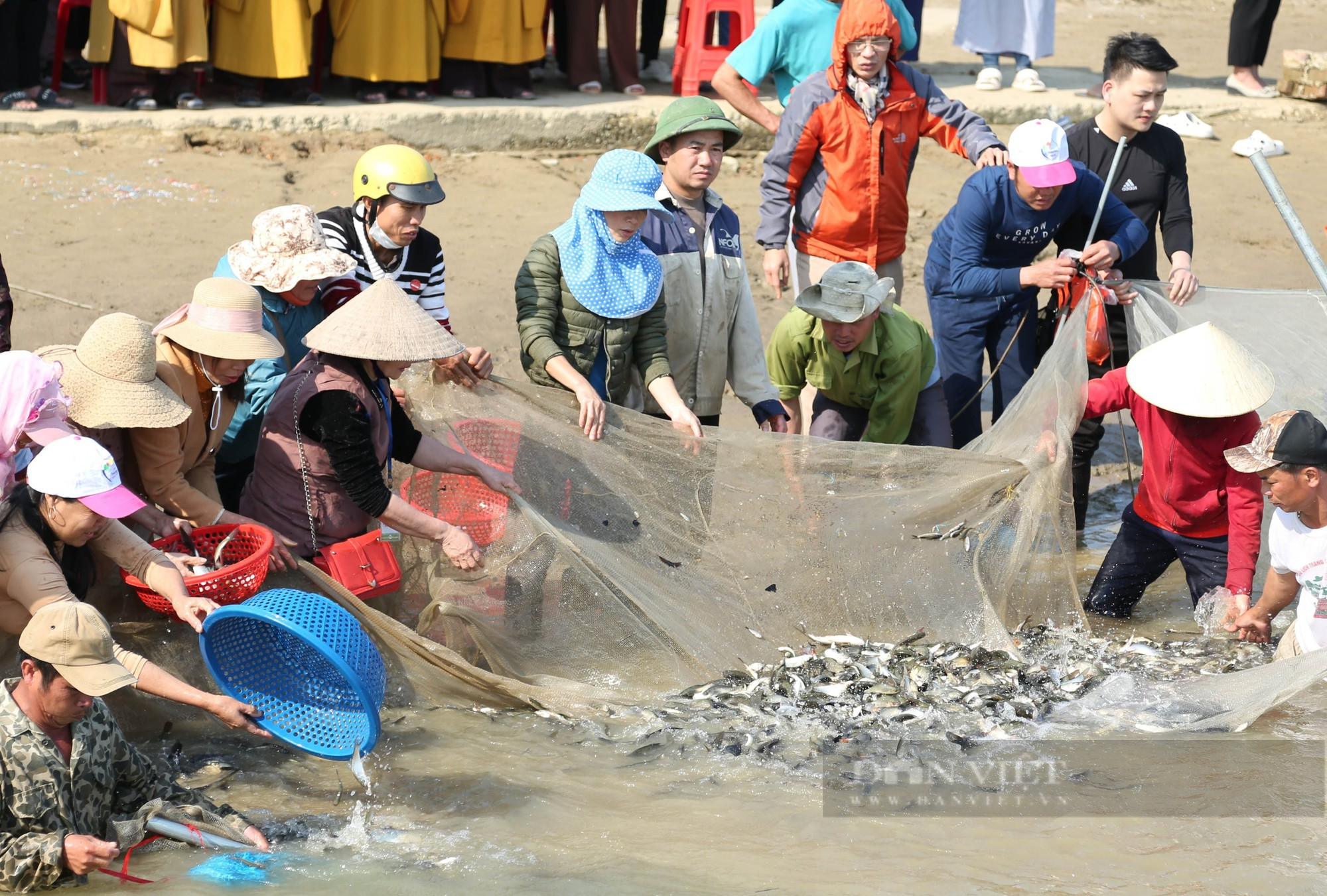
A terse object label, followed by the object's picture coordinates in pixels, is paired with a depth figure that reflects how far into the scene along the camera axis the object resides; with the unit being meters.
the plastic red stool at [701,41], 21.50
